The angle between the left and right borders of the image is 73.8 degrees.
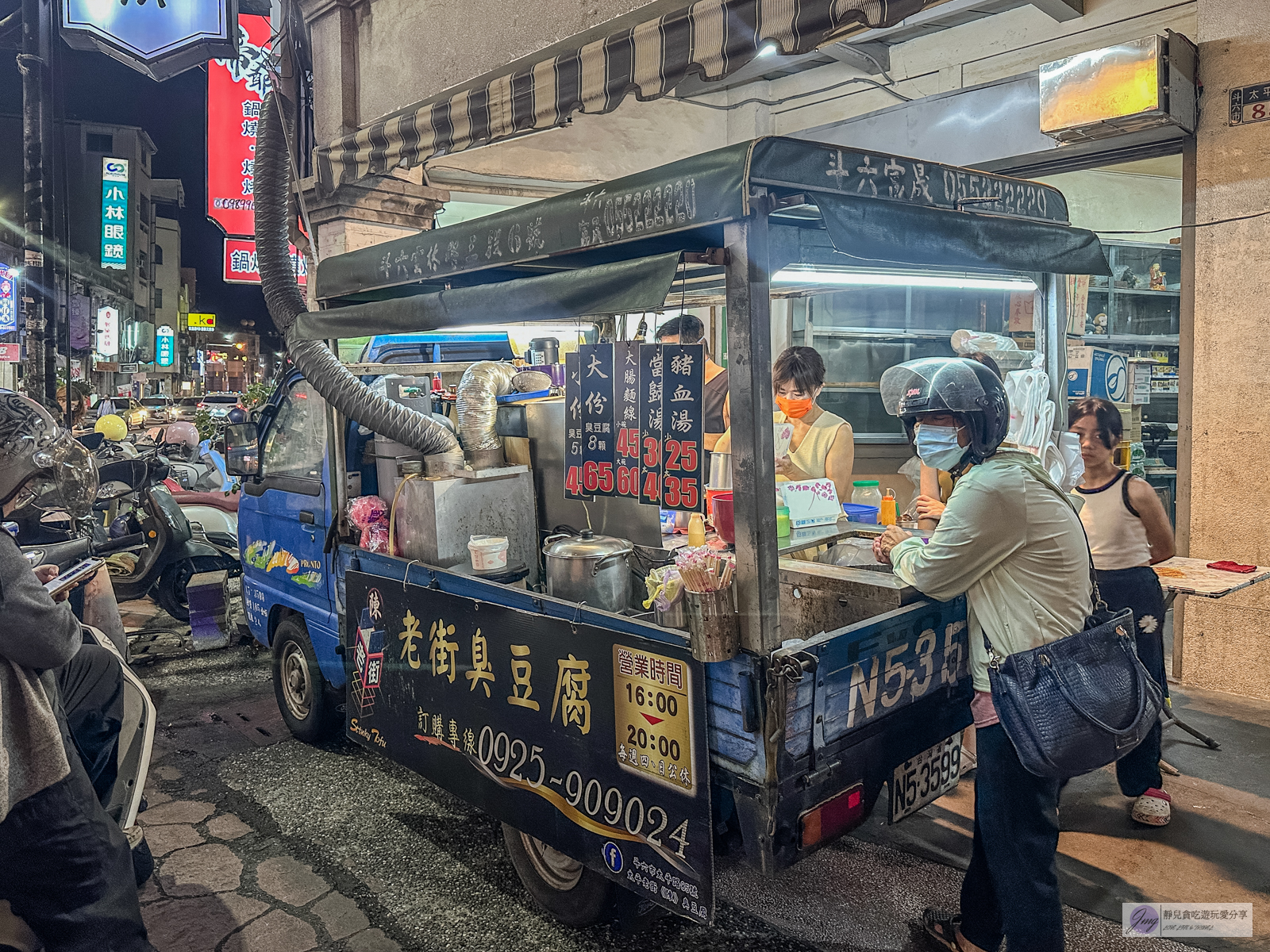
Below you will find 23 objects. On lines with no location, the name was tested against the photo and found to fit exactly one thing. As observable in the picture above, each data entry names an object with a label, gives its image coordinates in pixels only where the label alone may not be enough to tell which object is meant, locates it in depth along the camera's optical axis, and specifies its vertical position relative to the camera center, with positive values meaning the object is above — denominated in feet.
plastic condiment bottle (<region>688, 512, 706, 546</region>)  12.46 -1.67
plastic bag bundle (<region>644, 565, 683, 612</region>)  9.58 -1.96
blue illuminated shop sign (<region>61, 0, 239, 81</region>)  23.30 +11.06
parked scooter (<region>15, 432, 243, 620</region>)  25.08 -3.80
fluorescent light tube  16.10 +2.70
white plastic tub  12.03 -1.89
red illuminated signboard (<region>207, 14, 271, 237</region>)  35.42 +13.31
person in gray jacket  7.93 -3.66
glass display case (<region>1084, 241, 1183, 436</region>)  27.73 +3.46
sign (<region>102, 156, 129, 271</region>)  88.17 +21.09
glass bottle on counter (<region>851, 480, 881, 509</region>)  18.65 -1.73
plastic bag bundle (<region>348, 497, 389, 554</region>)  14.21 -1.65
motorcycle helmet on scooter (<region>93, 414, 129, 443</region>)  33.30 -0.11
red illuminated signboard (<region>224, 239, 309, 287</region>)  59.98 +11.72
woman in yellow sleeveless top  16.29 -0.27
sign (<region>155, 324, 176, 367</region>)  149.28 +13.79
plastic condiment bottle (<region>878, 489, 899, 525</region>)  15.03 -1.70
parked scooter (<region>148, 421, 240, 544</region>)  29.27 -2.37
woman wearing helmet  8.78 -1.75
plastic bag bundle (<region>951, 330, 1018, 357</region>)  18.30 +1.62
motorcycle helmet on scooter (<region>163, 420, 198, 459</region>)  40.55 -0.62
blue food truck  8.69 -2.17
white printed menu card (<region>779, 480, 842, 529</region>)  13.02 -1.32
